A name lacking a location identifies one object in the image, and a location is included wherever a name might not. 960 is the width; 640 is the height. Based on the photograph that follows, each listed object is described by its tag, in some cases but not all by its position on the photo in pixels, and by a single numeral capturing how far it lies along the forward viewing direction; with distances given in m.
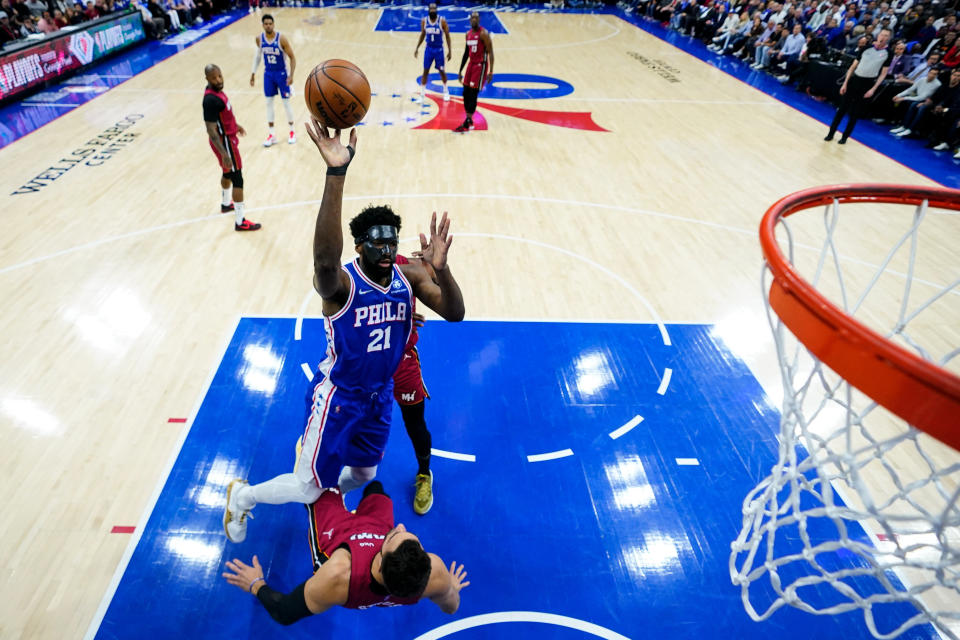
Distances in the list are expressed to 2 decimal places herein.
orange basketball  3.50
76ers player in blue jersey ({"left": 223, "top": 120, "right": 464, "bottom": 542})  2.75
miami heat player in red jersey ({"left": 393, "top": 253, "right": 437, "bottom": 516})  3.41
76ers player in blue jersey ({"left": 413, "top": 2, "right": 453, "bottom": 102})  10.70
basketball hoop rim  1.62
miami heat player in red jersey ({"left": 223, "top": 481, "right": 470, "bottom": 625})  2.28
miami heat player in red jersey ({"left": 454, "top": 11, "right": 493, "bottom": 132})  8.82
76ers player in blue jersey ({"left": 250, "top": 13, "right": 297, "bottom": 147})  8.35
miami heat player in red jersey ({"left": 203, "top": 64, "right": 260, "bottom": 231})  5.73
